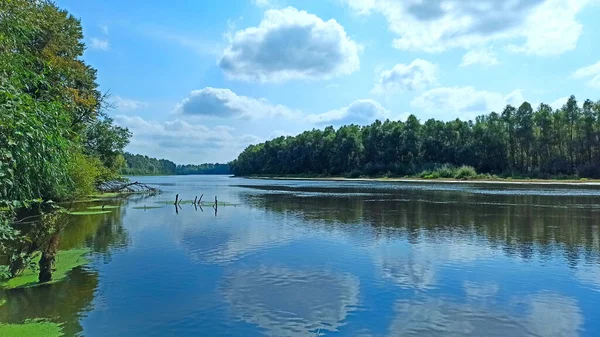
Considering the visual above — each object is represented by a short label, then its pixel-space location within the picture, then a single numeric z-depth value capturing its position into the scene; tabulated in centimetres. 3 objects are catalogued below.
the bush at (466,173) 10262
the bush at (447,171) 10581
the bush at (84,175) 4344
